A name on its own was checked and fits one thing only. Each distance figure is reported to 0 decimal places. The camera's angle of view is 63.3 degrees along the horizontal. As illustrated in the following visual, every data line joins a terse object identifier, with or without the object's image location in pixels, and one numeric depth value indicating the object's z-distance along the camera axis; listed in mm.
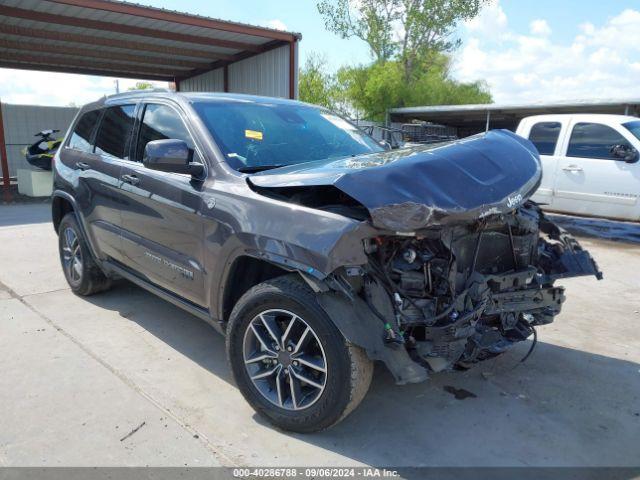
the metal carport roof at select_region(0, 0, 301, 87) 10766
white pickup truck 8289
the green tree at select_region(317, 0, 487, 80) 31328
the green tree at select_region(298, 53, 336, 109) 30500
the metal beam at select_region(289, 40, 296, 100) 13211
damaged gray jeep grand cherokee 2605
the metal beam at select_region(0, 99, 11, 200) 13280
